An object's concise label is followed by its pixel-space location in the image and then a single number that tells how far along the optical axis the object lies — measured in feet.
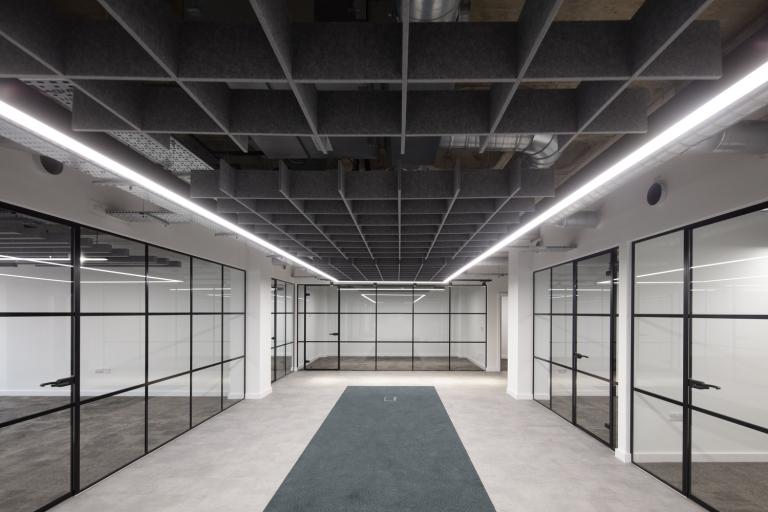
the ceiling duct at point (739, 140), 9.87
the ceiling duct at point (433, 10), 6.04
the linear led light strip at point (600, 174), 6.19
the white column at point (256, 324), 29.66
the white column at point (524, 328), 30.40
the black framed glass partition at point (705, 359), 11.88
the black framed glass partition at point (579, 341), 20.49
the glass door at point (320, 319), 47.83
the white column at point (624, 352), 17.34
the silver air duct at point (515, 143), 10.06
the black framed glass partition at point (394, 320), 46.96
